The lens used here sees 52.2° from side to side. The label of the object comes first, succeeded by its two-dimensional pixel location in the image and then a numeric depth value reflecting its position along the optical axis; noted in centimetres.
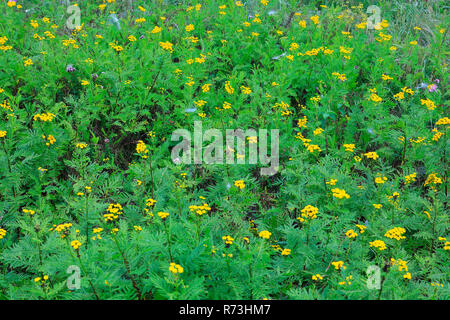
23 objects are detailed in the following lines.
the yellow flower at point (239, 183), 291
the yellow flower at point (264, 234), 244
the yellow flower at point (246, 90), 407
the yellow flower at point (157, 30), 474
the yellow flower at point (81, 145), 330
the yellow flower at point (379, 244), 245
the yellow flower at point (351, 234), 251
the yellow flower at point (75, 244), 222
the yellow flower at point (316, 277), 247
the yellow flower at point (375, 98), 383
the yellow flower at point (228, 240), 238
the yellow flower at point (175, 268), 216
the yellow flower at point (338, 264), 246
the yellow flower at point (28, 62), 408
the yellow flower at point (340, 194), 270
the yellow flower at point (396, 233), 255
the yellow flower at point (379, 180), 314
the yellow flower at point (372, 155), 325
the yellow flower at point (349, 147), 336
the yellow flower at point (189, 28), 485
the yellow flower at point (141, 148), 303
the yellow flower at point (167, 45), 411
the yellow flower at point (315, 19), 527
